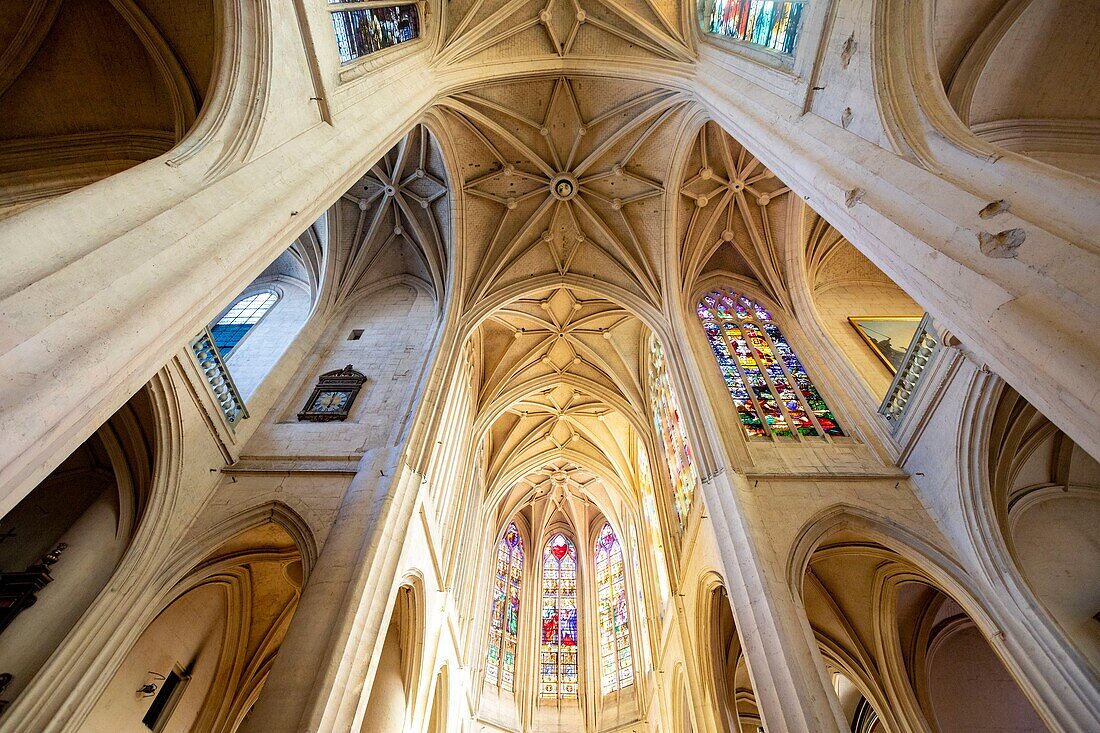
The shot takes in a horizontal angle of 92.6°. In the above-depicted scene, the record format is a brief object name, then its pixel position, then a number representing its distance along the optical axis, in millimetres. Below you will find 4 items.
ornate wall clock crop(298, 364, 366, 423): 9406
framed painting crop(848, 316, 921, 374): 10219
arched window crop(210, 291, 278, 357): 10508
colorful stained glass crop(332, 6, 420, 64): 7485
